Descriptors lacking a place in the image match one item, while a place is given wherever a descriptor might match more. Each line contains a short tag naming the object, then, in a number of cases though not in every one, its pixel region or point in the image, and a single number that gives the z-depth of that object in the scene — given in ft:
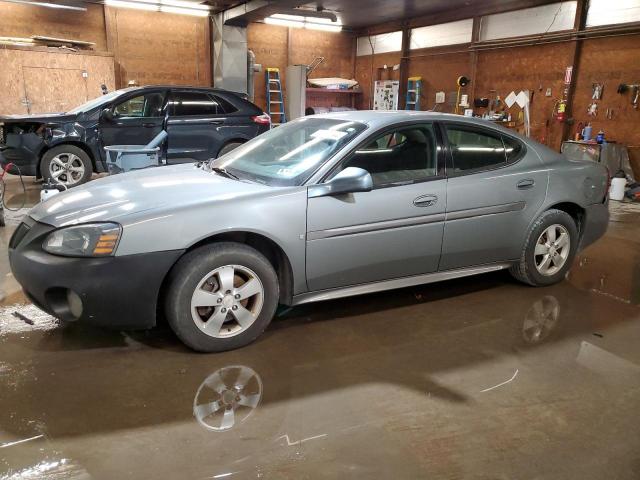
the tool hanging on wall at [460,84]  38.63
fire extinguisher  33.45
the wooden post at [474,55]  39.52
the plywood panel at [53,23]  37.14
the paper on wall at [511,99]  36.65
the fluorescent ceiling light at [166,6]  39.88
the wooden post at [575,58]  32.17
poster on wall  47.11
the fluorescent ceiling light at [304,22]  46.03
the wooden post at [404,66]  46.50
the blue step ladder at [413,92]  44.55
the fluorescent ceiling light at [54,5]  35.70
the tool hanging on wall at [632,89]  29.96
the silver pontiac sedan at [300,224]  8.71
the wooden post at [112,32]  39.88
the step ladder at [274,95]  47.34
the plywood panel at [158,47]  40.75
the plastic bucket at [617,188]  28.32
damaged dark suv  23.61
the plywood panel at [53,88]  35.29
